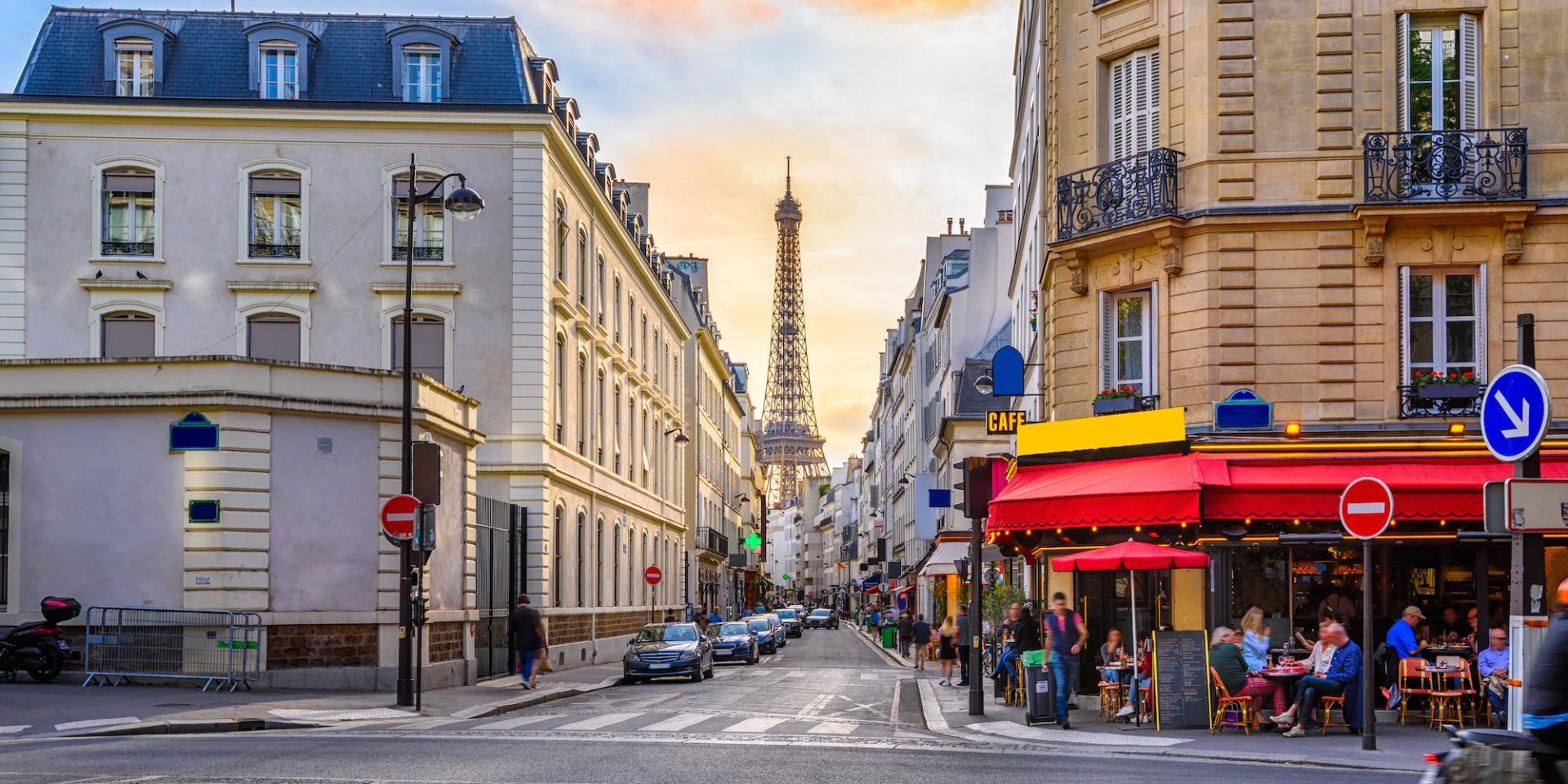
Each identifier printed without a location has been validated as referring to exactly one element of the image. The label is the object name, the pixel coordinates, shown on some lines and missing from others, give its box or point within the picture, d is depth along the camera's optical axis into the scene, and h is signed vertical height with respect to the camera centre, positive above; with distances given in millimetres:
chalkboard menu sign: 19375 -2436
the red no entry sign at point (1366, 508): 15625 -256
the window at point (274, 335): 37094 +3106
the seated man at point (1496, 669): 18455 -2122
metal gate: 31656 -2068
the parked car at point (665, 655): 34250 -3712
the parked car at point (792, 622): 80625 -7208
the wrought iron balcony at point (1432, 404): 21500 +1000
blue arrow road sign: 11727 +494
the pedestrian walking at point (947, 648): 32938 -3400
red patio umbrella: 19969 -954
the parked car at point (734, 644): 46406 -4673
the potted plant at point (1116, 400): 23109 +1104
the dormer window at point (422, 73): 37750 +9152
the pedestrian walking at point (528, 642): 28453 -2884
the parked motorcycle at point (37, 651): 23312 -2505
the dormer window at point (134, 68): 37281 +9119
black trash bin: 20000 -2619
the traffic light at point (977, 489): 21875 -143
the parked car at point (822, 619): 107562 -9210
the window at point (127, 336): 37031 +3072
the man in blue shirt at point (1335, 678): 18344 -2186
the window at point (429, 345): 36781 +2868
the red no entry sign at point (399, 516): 21828 -546
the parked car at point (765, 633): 56872 -5405
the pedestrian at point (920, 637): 41562 -4003
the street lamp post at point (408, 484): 22156 -131
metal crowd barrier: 23766 -2483
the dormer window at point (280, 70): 37375 +9126
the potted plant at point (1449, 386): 21375 +1222
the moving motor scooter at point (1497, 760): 7723 -1310
